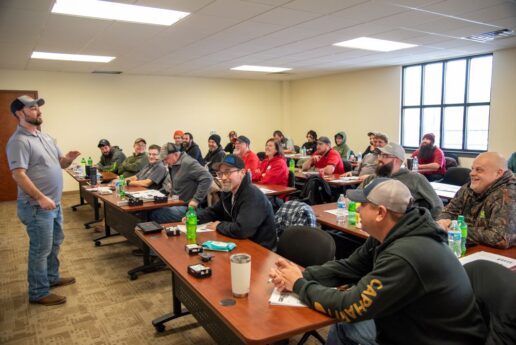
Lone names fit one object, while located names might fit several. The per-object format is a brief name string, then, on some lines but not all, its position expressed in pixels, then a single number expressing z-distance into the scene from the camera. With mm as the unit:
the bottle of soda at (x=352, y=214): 2926
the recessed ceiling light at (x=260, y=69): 8440
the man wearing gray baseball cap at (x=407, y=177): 3014
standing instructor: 2959
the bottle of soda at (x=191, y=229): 2477
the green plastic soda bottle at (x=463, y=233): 2266
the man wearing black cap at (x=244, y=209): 2580
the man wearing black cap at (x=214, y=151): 7094
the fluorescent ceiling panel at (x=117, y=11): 3787
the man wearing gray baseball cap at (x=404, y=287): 1375
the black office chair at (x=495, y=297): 1373
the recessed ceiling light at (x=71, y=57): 6395
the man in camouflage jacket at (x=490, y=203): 2309
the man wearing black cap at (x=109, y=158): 6789
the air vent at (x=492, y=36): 5352
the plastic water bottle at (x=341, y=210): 3054
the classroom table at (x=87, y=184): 5801
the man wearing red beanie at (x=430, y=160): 6133
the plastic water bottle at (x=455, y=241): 2203
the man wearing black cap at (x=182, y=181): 4262
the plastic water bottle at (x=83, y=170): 6336
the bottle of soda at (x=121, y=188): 4256
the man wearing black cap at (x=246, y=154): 5789
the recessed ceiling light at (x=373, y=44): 5781
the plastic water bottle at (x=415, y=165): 5827
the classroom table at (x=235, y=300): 1424
